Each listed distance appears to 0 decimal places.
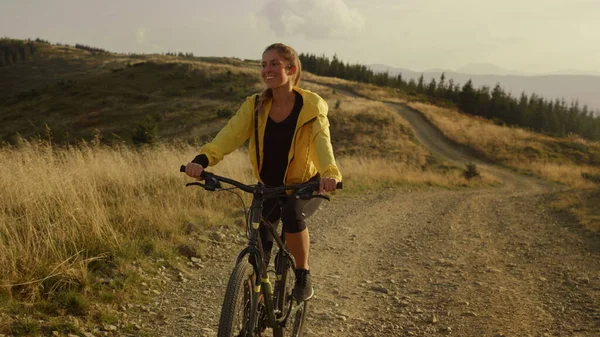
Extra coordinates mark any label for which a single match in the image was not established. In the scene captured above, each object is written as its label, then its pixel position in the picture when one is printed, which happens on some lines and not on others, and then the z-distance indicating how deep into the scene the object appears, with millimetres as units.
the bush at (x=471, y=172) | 22948
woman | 3252
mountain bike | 2607
